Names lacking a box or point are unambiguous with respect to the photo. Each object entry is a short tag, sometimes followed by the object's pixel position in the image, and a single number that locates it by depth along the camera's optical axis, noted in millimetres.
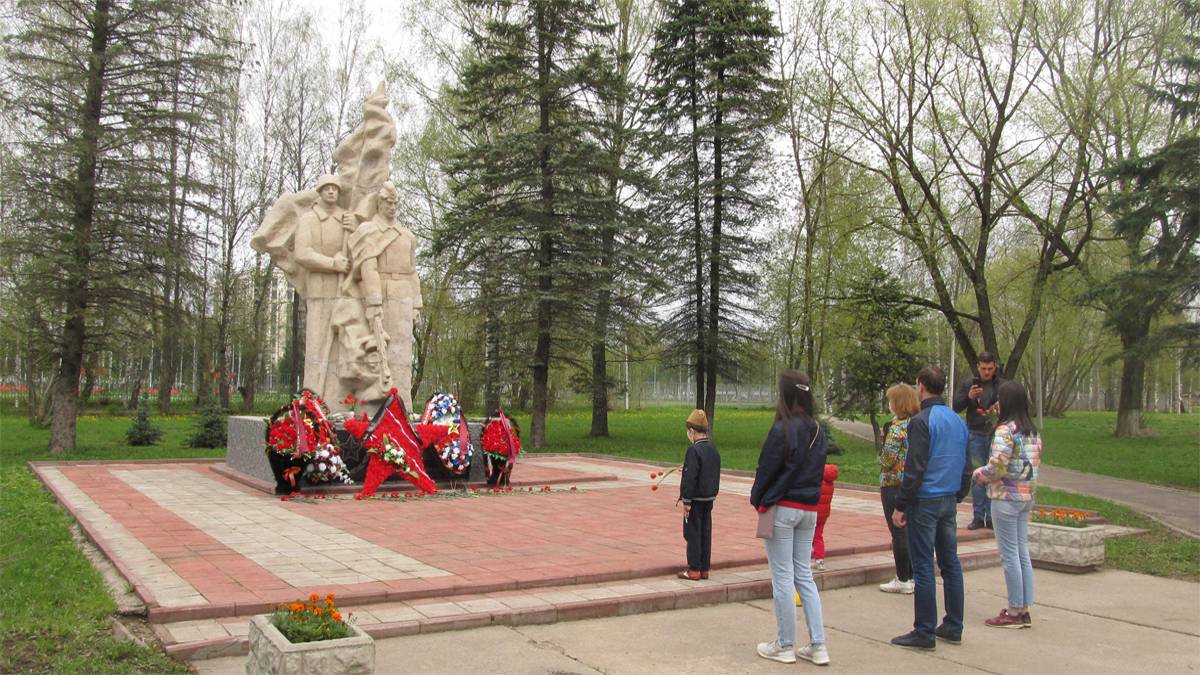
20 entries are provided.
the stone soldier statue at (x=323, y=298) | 13977
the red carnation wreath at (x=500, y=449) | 13344
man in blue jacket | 5648
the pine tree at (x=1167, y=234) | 13812
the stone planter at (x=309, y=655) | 4094
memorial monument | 13875
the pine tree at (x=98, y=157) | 17875
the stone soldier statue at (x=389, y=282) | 13898
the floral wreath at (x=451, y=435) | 13070
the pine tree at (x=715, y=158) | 24031
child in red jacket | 7918
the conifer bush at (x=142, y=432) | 21328
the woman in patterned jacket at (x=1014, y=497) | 6281
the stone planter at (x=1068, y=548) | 8297
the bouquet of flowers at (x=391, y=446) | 12172
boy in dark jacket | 7148
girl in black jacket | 5293
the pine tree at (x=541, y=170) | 21953
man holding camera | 9023
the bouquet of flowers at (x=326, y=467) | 12023
